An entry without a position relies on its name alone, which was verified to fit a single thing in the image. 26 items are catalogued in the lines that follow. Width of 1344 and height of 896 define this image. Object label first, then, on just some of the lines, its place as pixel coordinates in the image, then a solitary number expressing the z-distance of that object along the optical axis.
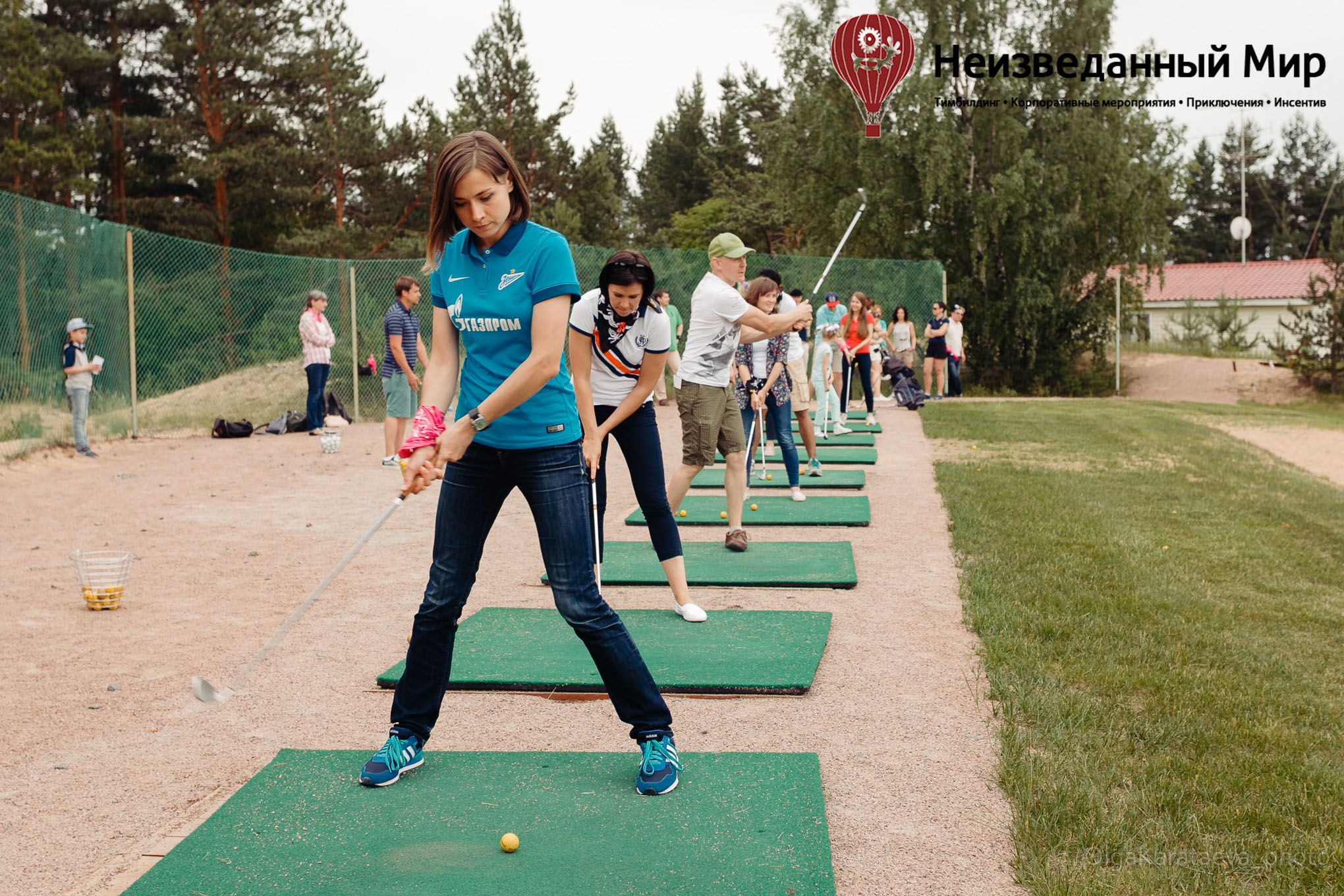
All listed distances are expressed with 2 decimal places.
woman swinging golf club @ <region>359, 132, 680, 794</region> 3.73
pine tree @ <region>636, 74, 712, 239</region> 62.44
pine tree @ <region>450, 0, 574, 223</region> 38.16
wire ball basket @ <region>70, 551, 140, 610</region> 6.75
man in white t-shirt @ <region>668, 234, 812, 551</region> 7.31
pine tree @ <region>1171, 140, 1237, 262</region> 71.81
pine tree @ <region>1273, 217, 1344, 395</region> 26.50
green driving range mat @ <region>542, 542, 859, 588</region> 7.41
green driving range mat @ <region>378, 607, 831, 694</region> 5.30
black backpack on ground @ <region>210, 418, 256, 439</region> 17.03
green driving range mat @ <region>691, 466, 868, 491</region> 11.55
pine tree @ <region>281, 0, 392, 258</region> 33.22
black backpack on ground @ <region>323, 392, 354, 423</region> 18.47
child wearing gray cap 13.98
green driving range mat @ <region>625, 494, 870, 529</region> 9.62
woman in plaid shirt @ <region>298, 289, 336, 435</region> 15.50
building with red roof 47.31
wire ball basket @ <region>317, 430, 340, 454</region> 14.86
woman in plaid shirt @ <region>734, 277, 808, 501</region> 10.01
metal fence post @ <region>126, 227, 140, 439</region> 16.09
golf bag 20.42
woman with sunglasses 5.89
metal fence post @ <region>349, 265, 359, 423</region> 19.17
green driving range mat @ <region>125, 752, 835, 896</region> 3.43
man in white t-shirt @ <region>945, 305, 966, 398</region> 22.91
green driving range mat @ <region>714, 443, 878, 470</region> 13.59
